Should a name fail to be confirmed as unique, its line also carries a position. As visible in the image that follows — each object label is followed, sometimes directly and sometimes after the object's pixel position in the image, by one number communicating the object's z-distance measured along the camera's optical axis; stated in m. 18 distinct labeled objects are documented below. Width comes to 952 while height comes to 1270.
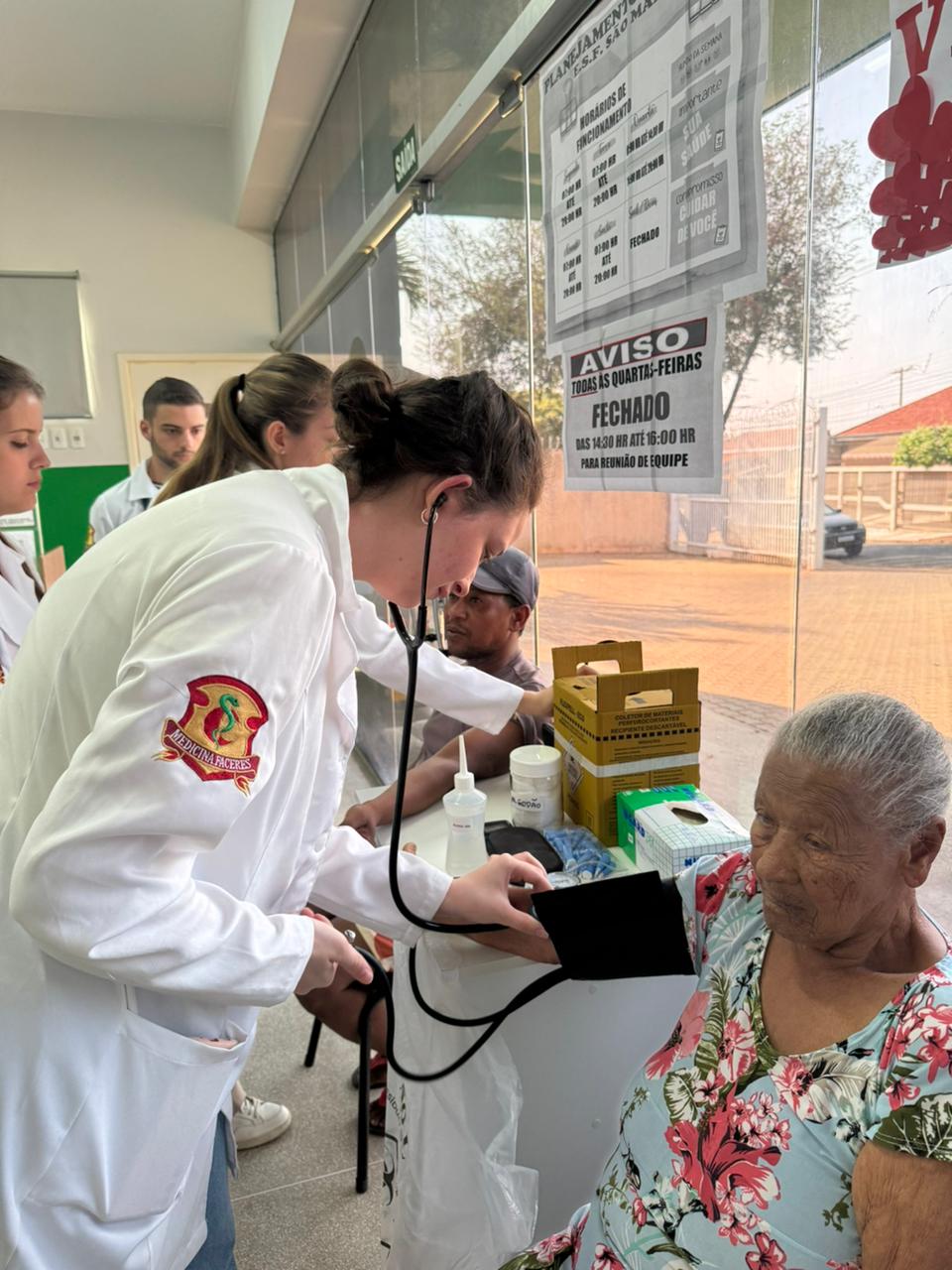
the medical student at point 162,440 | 3.40
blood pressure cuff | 1.04
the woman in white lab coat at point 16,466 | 1.92
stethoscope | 1.10
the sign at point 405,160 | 2.39
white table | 1.12
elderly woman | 0.68
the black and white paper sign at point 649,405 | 1.23
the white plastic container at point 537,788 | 1.42
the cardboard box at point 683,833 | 1.10
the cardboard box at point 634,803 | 1.25
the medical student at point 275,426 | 1.93
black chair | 1.58
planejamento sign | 1.09
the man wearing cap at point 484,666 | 1.75
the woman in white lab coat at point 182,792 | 0.72
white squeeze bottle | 1.31
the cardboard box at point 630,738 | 1.28
